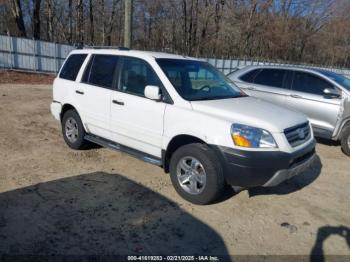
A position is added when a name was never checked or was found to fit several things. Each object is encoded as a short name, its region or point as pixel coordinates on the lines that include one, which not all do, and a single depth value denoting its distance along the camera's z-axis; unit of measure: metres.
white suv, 3.59
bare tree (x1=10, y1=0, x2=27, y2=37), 21.25
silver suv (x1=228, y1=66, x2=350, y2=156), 6.57
